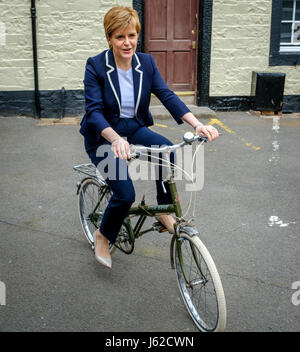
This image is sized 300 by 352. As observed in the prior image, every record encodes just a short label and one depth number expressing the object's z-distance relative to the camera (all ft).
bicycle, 10.05
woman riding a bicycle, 11.21
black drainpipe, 31.81
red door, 33.88
